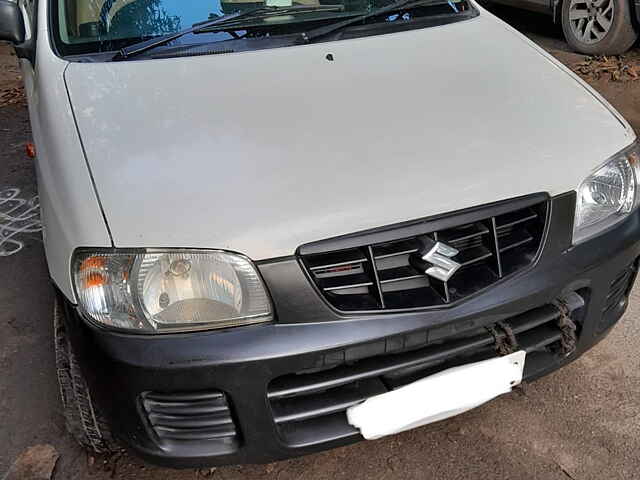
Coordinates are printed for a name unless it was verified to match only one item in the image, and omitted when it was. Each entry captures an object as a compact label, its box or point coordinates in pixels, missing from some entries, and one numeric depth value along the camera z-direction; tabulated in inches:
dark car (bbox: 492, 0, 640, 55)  209.2
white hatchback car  59.3
